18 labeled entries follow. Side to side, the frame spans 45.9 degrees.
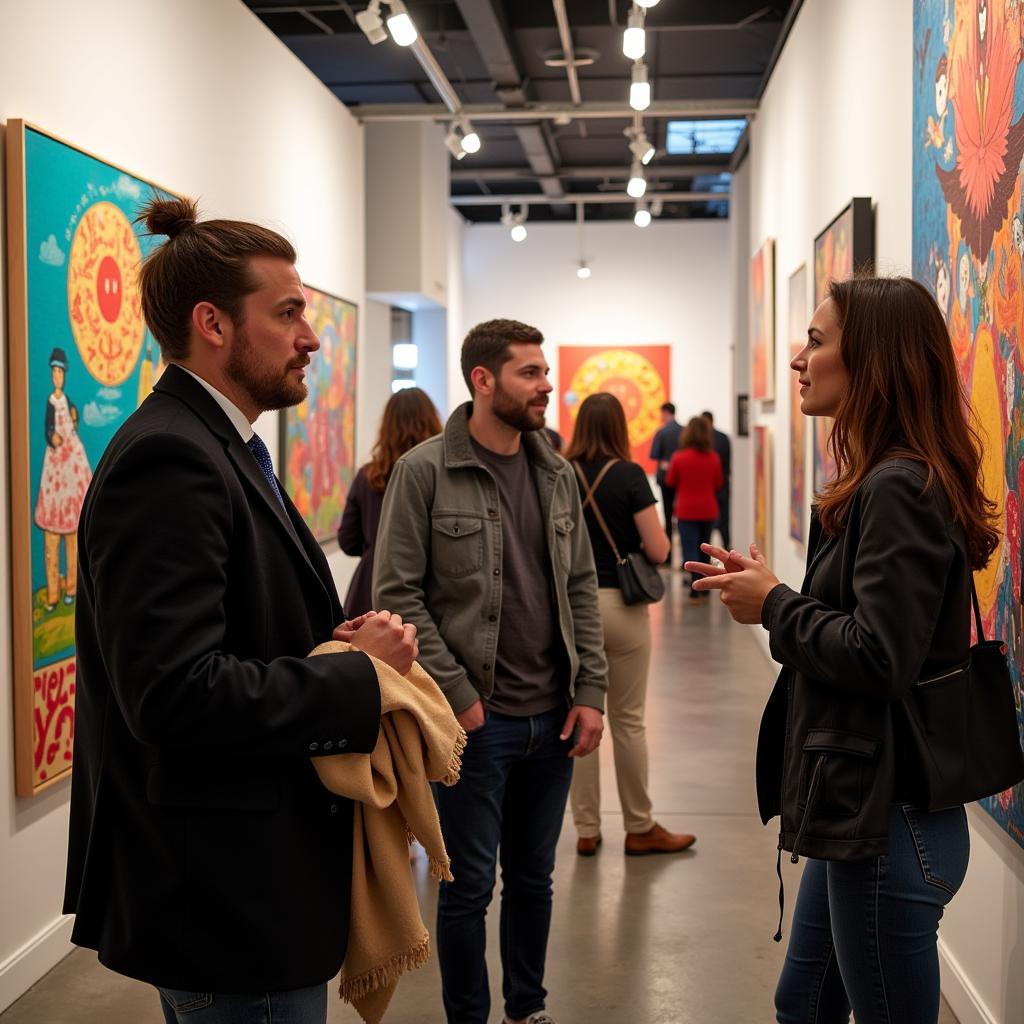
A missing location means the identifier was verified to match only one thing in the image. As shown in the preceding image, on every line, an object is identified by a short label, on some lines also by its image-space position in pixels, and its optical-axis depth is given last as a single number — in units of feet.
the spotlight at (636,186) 33.12
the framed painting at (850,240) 14.88
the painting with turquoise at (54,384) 11.46
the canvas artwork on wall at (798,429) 20.89
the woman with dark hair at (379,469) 14.33
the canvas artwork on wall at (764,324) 27.25
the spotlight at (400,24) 19.63
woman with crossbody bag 14.38
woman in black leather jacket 6.03
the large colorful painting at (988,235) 8.23
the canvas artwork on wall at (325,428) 22.29
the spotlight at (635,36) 20.59
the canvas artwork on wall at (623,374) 54.60
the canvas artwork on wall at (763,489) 27.53
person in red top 36.78
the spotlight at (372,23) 19.95
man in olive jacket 9.17
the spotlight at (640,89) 23.65
